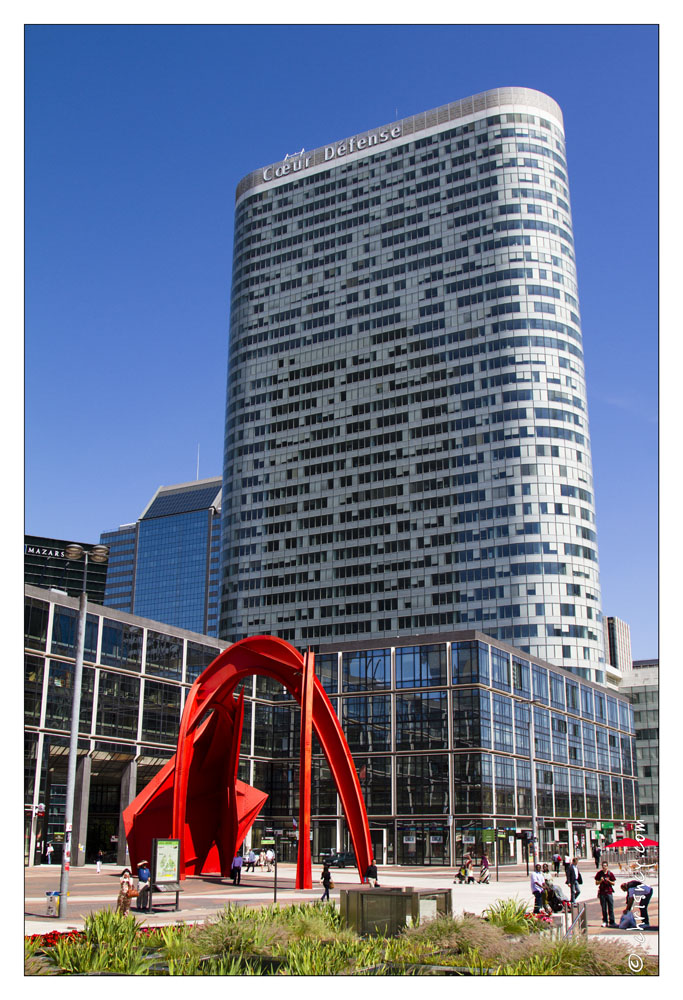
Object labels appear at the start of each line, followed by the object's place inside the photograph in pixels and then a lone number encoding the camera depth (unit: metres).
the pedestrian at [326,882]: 32.44
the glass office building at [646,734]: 126.44
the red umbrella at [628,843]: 48.47
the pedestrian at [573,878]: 30.99
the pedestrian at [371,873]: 34.38
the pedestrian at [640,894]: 24.00
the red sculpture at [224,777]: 35.62
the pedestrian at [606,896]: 25.11
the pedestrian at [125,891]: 24.76
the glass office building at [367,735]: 62.97
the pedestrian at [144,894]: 27.77
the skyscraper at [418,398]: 115.00
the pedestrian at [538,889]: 27.41
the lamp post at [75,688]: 25.72
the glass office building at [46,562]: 156.62
